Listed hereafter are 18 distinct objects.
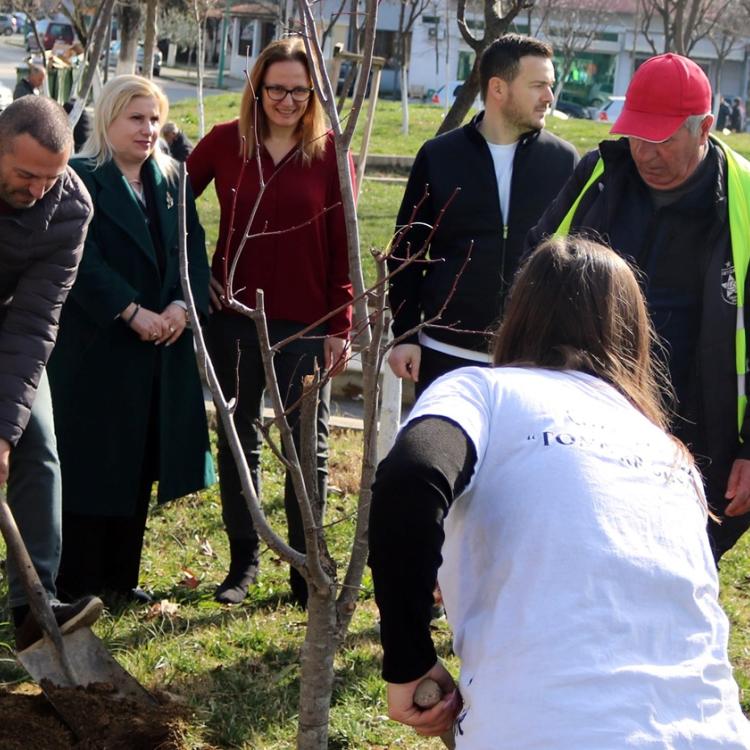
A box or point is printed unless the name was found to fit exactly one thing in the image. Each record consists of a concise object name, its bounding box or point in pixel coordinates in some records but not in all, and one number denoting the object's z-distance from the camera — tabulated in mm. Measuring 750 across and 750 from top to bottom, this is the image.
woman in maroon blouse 4684
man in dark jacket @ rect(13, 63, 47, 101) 14912
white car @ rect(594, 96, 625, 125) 35834
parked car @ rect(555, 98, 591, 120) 43719
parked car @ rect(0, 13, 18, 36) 45816
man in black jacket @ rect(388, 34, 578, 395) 4539
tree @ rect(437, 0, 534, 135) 5812
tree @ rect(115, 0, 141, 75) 16625
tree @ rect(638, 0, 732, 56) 13781
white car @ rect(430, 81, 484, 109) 35812
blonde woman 4520
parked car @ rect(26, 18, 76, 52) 42703
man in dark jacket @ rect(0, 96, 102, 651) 3680
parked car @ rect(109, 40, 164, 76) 36197
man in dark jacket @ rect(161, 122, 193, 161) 10023
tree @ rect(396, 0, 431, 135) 16127
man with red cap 3611
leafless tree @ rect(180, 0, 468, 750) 2785
